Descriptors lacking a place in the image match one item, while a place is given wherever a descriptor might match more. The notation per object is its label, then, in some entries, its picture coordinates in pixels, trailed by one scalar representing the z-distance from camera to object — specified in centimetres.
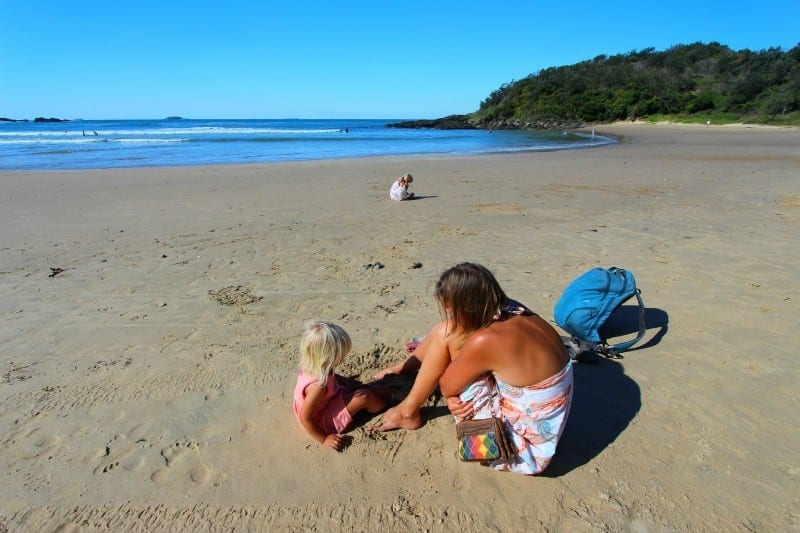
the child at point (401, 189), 966
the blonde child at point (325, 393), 267
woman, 235
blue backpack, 371
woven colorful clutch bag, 244
